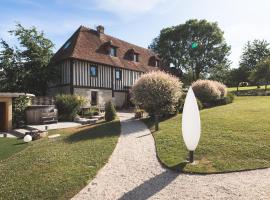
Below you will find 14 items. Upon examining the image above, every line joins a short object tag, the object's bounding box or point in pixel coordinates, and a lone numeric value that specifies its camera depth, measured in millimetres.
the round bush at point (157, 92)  8999
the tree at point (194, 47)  25773
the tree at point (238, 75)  28487
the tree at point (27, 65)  13662
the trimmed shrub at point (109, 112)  10274
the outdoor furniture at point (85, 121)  10540
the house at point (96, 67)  14345
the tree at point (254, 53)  34710
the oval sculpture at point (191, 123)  4992
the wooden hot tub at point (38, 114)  10116
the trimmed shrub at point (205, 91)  12886
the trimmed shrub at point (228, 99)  13823
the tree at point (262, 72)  22324
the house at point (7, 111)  9402
